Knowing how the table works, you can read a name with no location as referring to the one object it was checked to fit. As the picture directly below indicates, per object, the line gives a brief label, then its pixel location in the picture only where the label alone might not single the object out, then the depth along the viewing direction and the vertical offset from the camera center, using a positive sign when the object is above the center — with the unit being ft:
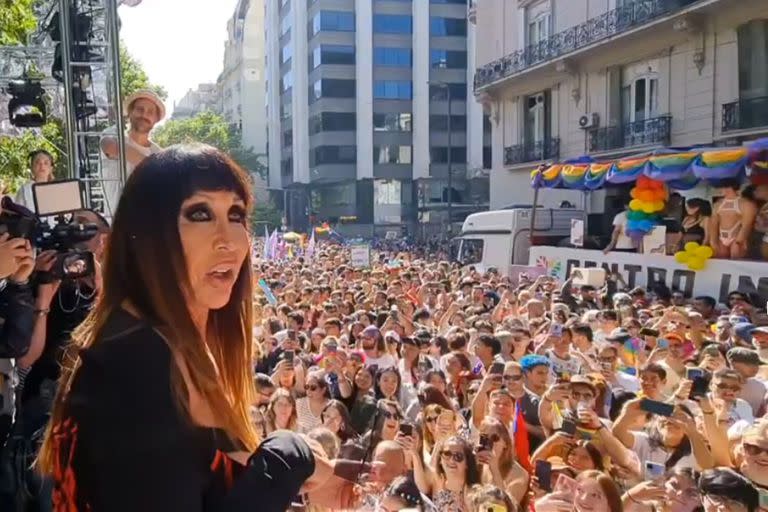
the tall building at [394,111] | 182.39 +21.36
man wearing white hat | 15.30 +1.71
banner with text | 34.63 -3.79
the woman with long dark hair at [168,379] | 4.17 -1.01
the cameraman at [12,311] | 8.25 -1.14
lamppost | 126.39 -4.46
